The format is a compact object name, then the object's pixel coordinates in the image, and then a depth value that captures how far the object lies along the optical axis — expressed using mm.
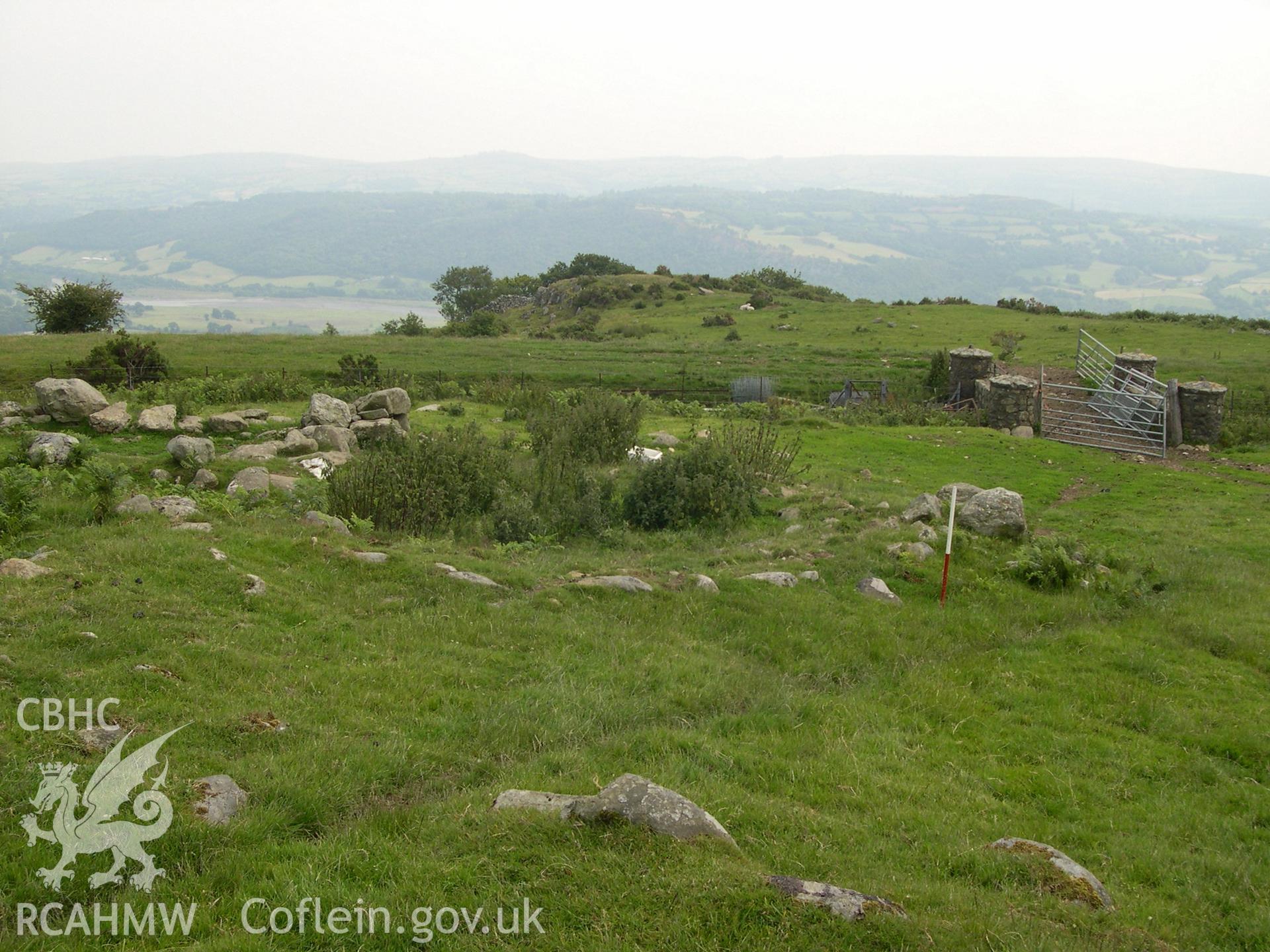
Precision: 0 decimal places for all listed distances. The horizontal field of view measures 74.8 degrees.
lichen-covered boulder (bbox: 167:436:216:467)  16469
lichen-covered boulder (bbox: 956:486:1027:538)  14641
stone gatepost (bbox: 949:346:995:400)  34125
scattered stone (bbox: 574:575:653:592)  11625
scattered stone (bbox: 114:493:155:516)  11992
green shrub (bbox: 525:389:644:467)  19688
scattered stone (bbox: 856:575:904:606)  12234
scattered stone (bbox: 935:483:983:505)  17041
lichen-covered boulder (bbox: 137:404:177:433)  19891
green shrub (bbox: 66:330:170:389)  29031
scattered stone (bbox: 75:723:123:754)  6324
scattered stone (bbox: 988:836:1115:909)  5477
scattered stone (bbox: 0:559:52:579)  8938
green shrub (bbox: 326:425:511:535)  14812
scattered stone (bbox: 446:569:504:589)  11305
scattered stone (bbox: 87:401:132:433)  19703
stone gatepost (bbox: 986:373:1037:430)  29234
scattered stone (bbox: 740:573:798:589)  12258
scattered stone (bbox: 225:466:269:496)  14734
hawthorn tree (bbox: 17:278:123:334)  46406
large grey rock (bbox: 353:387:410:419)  23219
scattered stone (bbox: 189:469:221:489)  15508
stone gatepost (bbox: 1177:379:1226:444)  26719
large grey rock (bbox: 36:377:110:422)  19953
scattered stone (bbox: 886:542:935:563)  13469
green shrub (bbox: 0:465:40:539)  10680
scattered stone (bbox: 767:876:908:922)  4746
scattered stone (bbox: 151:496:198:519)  12352
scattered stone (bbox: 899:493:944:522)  15344
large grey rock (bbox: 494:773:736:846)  5492
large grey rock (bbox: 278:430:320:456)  18844
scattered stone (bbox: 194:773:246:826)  5794
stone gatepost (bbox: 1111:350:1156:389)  30797
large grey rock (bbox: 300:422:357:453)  19609
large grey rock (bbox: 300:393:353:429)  21438
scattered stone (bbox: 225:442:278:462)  17781
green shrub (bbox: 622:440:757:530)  15789
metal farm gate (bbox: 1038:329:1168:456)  26719
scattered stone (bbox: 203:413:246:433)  20703
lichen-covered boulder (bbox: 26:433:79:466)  15297
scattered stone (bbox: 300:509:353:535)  12930
